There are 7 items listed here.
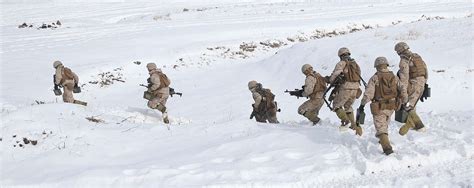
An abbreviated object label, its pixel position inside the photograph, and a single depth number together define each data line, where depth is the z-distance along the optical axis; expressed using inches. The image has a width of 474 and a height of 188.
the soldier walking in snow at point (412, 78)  353.4
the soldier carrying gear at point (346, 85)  368.5
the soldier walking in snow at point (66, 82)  545.3
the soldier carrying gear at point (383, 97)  314.3
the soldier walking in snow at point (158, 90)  512.1
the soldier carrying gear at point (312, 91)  396.5
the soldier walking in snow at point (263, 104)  458.6
